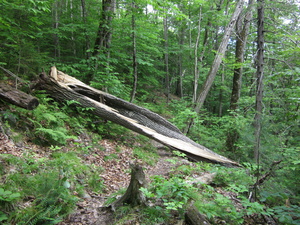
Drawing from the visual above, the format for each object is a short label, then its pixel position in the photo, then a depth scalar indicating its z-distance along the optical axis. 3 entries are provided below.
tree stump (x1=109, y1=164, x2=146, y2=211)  2.85
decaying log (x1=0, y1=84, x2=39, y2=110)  4.59
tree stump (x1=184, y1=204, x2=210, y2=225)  2.52
